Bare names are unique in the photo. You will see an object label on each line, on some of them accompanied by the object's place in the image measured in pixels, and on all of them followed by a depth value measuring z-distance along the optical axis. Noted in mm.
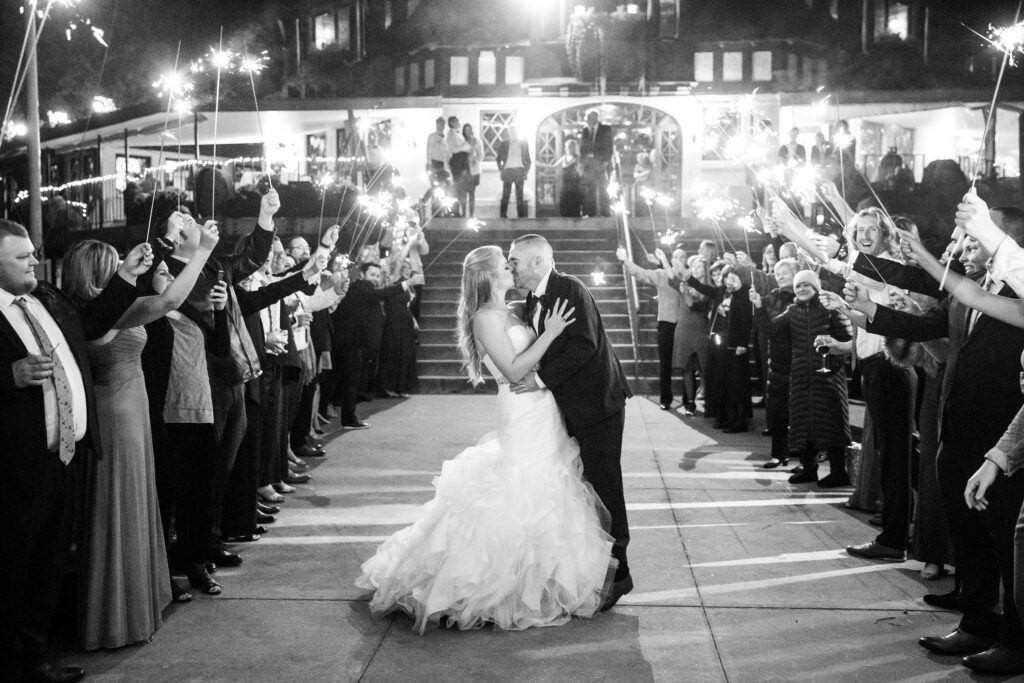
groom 5961
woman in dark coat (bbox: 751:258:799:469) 10336
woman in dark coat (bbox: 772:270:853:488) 9586
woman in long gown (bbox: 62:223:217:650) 5230
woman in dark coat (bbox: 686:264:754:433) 12695
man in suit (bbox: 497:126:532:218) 23062
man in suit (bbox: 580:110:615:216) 22125
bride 5598
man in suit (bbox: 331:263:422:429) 12891
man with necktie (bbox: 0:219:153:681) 4633
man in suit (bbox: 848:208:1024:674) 4965
